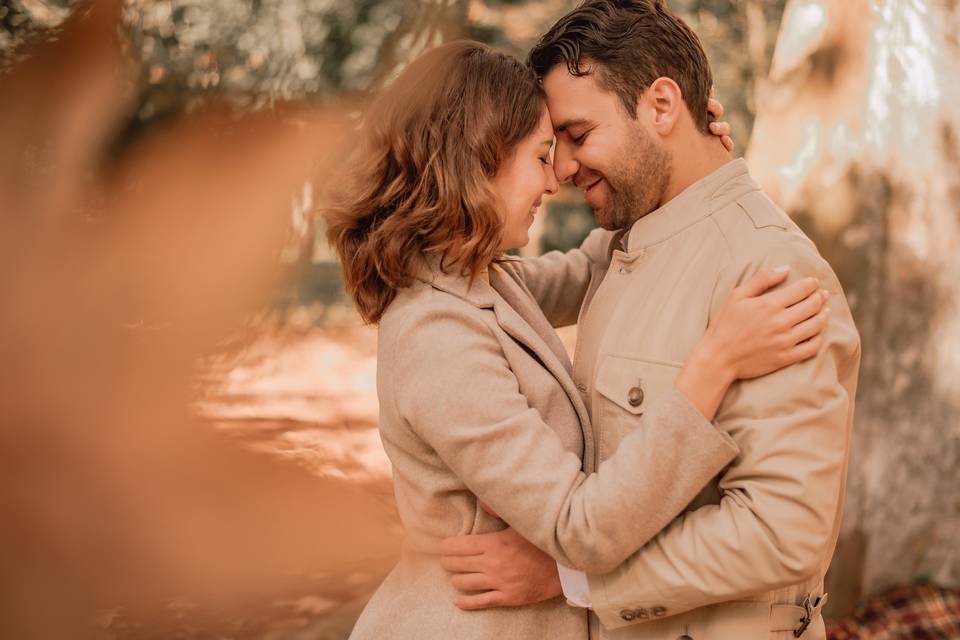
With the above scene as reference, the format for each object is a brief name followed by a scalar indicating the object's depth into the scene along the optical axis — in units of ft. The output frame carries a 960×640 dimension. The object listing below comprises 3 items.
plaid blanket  10.73
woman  4.54
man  4.56
